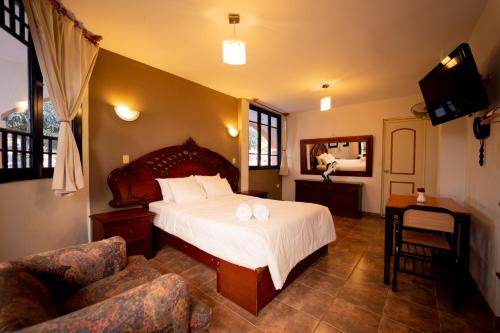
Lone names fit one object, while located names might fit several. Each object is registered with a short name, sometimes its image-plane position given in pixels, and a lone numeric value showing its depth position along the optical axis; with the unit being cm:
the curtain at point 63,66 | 168
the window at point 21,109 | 155
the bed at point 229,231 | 168
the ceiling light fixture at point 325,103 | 341
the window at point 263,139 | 495
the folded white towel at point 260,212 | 203
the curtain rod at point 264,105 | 463
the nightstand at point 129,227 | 219
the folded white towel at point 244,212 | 203
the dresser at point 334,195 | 437
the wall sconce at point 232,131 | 427
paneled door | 412
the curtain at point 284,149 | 562
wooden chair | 172
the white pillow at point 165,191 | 290
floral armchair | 67
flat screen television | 161
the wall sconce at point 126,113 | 266
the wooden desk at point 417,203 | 174
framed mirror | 455
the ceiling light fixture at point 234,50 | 192
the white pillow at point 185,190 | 288
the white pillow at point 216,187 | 331
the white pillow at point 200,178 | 335
